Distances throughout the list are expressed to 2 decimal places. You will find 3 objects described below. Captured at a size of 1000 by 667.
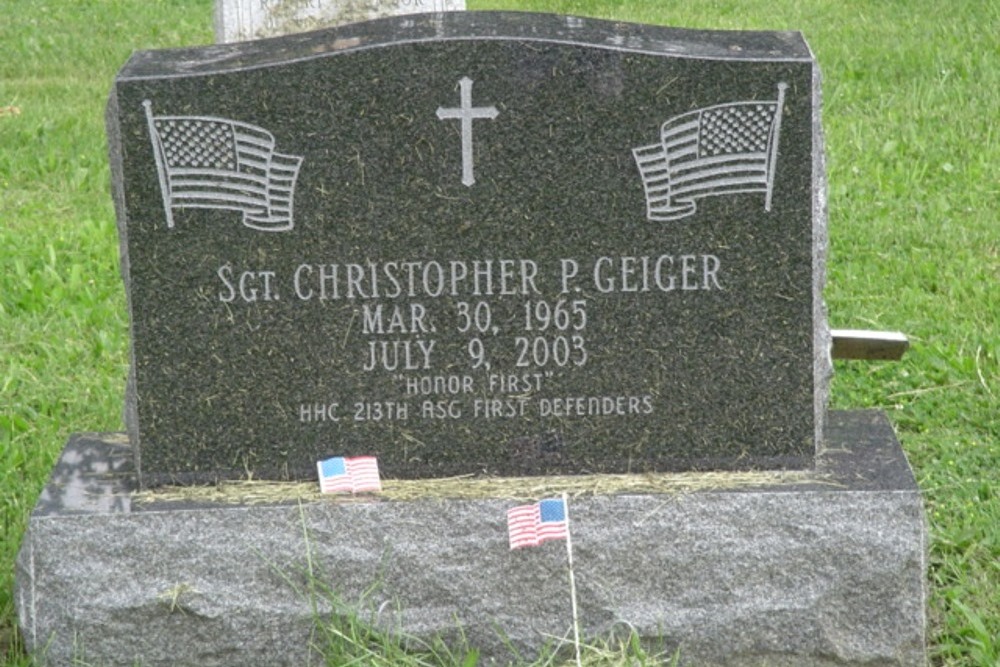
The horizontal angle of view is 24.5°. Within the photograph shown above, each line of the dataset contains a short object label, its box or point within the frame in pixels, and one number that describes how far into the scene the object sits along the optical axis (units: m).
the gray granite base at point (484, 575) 4.89
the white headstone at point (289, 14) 8.25
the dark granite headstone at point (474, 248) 4.84
